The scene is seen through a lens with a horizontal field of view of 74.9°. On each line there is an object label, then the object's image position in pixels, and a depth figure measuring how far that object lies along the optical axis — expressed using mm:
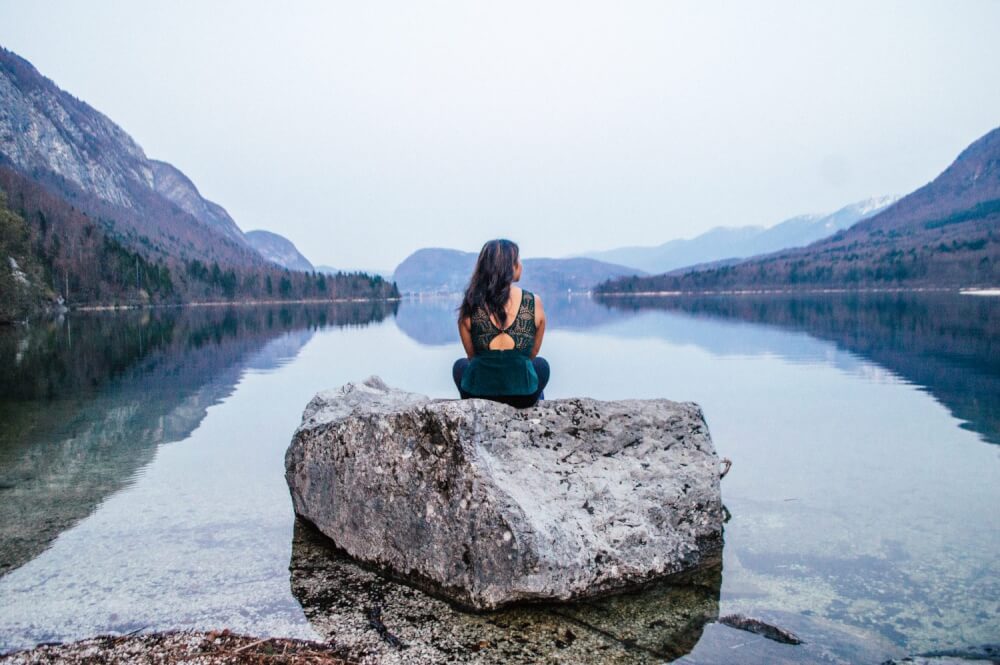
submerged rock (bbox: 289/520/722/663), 4234
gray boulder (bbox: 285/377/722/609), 4809
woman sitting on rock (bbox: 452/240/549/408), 6340
